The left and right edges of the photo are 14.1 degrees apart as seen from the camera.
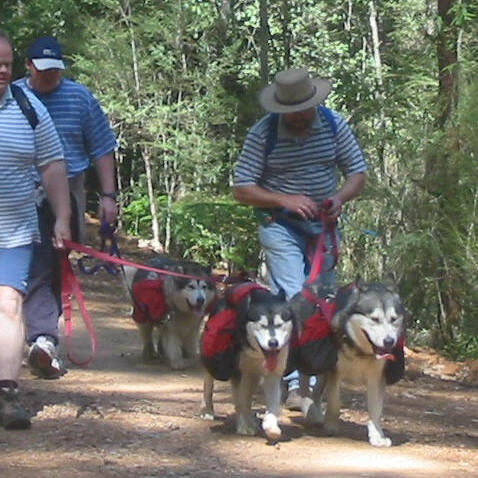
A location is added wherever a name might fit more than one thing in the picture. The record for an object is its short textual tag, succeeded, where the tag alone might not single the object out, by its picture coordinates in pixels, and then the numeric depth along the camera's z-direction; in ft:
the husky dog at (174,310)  52.68
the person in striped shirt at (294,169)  40.43
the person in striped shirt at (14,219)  36.10
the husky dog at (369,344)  36.20
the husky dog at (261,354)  35.75
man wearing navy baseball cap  45.10
